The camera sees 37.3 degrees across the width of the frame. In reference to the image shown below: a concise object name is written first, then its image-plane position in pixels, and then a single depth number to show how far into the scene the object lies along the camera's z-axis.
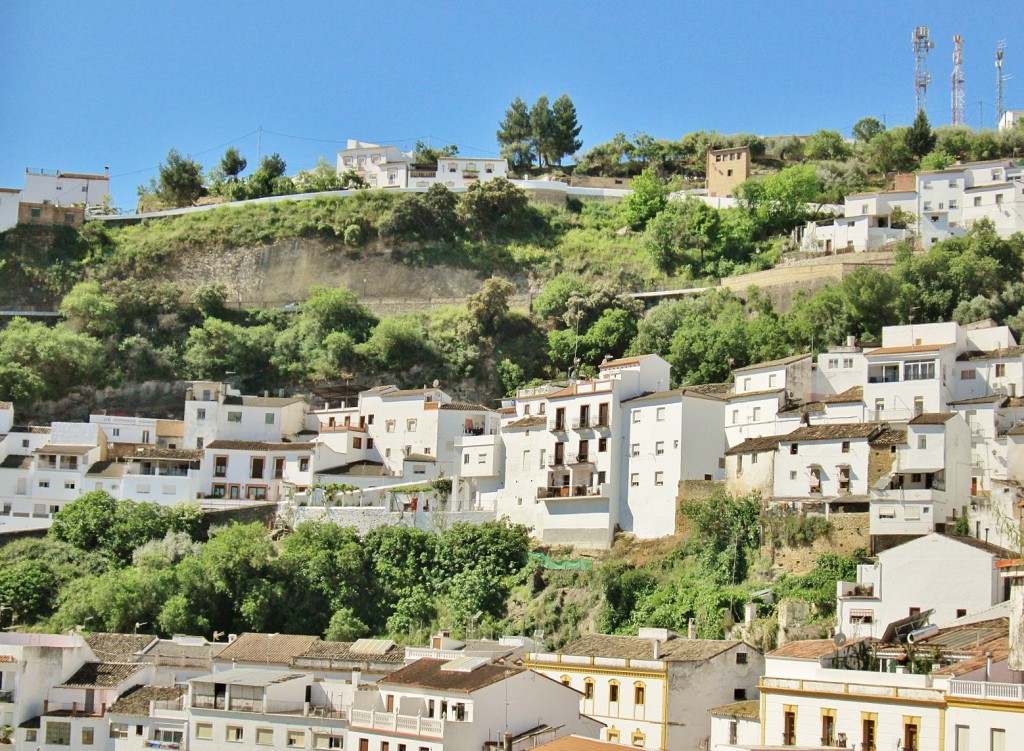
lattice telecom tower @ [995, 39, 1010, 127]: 112.62
